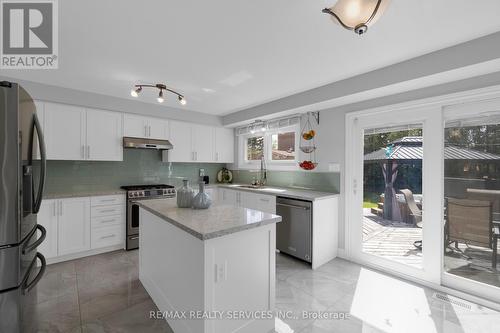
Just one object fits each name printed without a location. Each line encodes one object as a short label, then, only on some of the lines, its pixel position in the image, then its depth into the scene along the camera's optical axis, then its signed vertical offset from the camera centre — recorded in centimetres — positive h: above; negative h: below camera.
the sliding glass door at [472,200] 226 -34
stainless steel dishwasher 298 -85
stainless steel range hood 365 +37
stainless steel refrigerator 127 -21
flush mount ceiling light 102 +70
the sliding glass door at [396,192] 259 -32
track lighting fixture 244 +81
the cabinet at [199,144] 431 +45
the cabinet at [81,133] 314 +46
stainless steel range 360 -69
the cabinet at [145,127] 377 +65
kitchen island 153 -76
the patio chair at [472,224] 229 -59
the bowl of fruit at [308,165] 359 +2
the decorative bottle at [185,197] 214 -29
